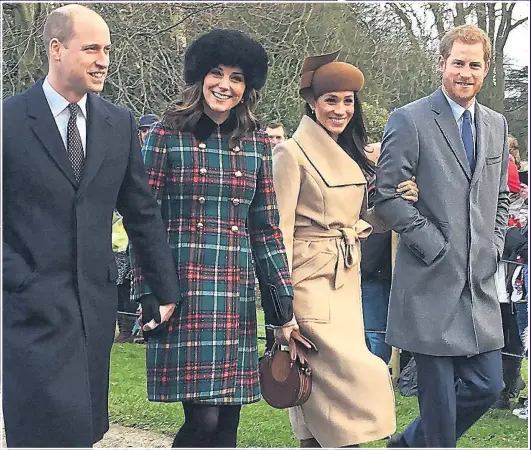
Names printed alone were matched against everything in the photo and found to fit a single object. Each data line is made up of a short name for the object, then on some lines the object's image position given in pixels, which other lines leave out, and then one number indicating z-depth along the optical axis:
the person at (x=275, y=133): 7.82
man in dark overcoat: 3.57
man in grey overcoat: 4.57
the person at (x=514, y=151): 8.18
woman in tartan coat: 4.11
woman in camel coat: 4.49
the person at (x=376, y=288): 6.41
